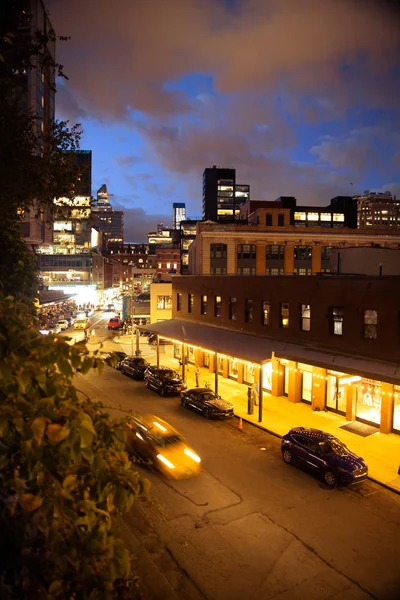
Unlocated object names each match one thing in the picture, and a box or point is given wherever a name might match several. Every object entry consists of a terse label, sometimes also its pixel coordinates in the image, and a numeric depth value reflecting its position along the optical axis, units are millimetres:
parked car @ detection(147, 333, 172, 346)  49972
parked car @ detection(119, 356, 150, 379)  31828
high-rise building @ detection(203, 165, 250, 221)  165750
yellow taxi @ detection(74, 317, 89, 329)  62781
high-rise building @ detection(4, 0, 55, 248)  65325
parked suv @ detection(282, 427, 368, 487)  14258
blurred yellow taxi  15141
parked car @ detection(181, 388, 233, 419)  21906
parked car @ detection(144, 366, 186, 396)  26953
